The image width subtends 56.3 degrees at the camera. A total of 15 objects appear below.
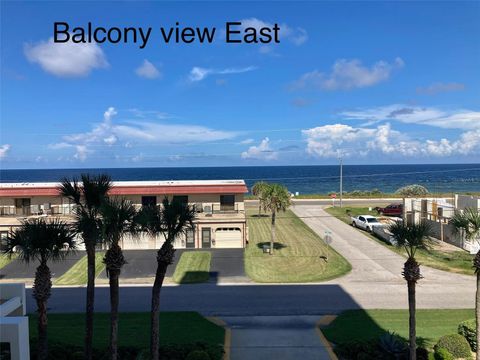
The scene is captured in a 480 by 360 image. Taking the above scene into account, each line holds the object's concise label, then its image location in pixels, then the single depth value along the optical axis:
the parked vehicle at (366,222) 38.66
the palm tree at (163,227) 11.32
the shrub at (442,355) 12.95
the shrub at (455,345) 13.61
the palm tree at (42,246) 11.70
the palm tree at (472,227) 12.39
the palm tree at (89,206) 11.86
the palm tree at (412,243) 11.91
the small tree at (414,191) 60.05
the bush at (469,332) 14.28
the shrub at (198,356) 13.06
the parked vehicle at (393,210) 47.96
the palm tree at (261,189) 30.09
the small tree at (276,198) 29.38
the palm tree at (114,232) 10.99
